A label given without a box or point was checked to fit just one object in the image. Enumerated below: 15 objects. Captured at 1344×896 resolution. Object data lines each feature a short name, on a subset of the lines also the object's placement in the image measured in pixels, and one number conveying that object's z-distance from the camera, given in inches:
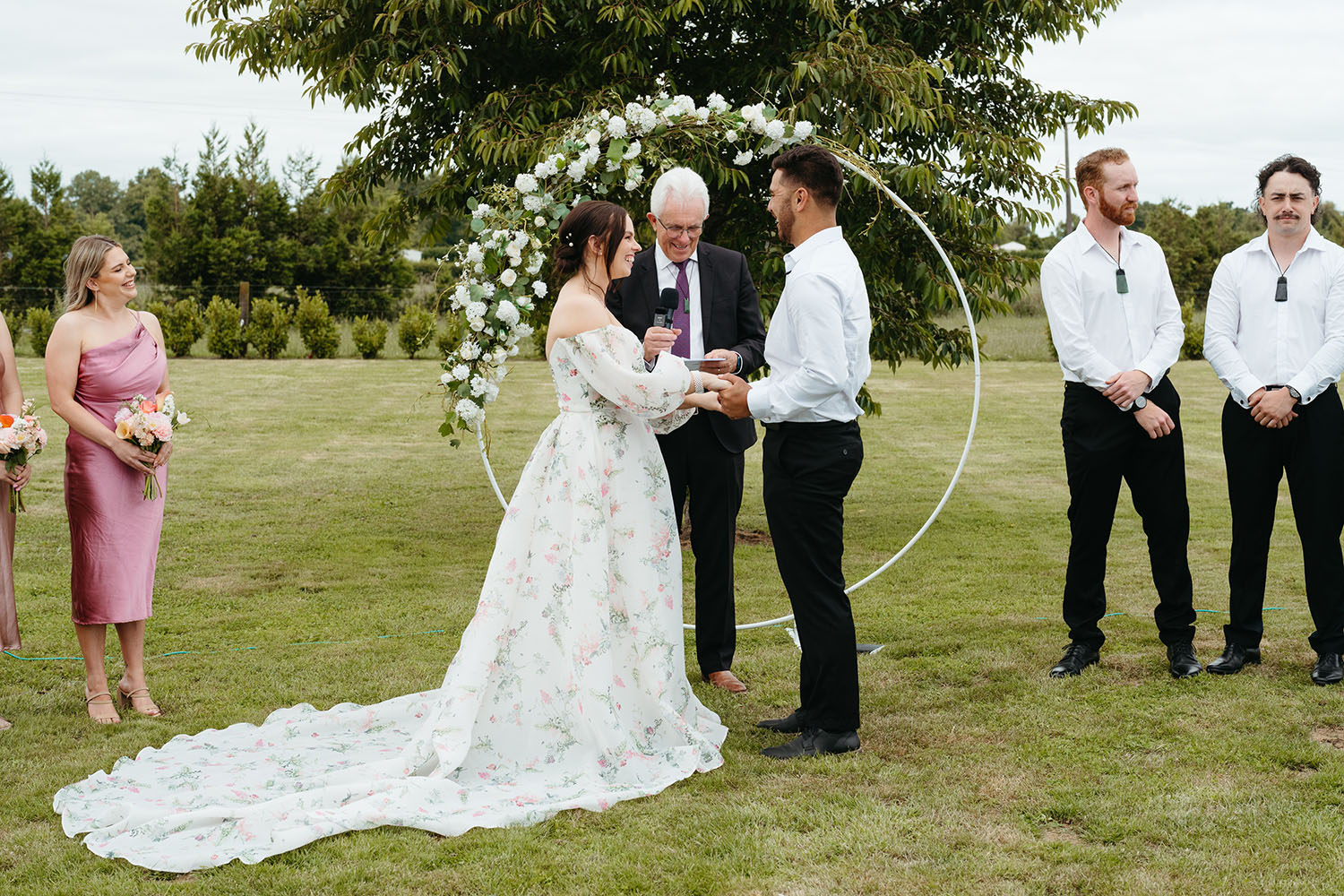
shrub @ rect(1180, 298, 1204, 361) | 1124.5
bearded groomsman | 214.7
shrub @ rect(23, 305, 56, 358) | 1056.8
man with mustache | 216.4
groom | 181.5
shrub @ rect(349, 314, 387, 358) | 1104.2
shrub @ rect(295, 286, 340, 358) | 1117.1
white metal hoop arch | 230.1
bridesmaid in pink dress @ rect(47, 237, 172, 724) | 209.8
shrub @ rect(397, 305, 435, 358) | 1017.7
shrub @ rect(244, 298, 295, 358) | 1106.7
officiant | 227.5
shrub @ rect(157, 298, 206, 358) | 1098.1
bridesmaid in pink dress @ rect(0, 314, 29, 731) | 211.0
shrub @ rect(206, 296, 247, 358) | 1090.7
